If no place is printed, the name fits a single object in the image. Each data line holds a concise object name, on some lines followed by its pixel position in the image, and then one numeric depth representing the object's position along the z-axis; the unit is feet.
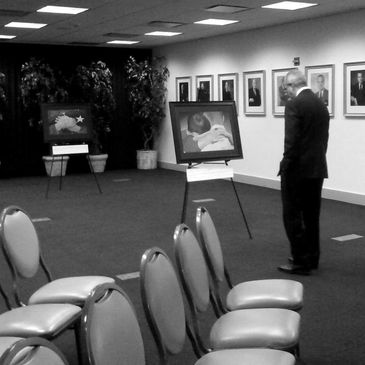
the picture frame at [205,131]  18.67
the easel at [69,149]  28.12
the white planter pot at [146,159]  40.24
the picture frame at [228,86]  33.37
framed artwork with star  30.81
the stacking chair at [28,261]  9.57
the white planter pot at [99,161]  38.24
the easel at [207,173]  17.95
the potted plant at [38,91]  35.86
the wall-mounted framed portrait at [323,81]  26.96
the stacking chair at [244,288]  9.29
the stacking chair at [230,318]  7.84
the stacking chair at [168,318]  6.79
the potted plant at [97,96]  37.47
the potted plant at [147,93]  39.09
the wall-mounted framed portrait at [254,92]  31.26
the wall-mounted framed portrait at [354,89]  25.44
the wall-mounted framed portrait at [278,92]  29.68
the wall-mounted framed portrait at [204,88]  35.40
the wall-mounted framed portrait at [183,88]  37.47
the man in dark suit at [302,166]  14.48
